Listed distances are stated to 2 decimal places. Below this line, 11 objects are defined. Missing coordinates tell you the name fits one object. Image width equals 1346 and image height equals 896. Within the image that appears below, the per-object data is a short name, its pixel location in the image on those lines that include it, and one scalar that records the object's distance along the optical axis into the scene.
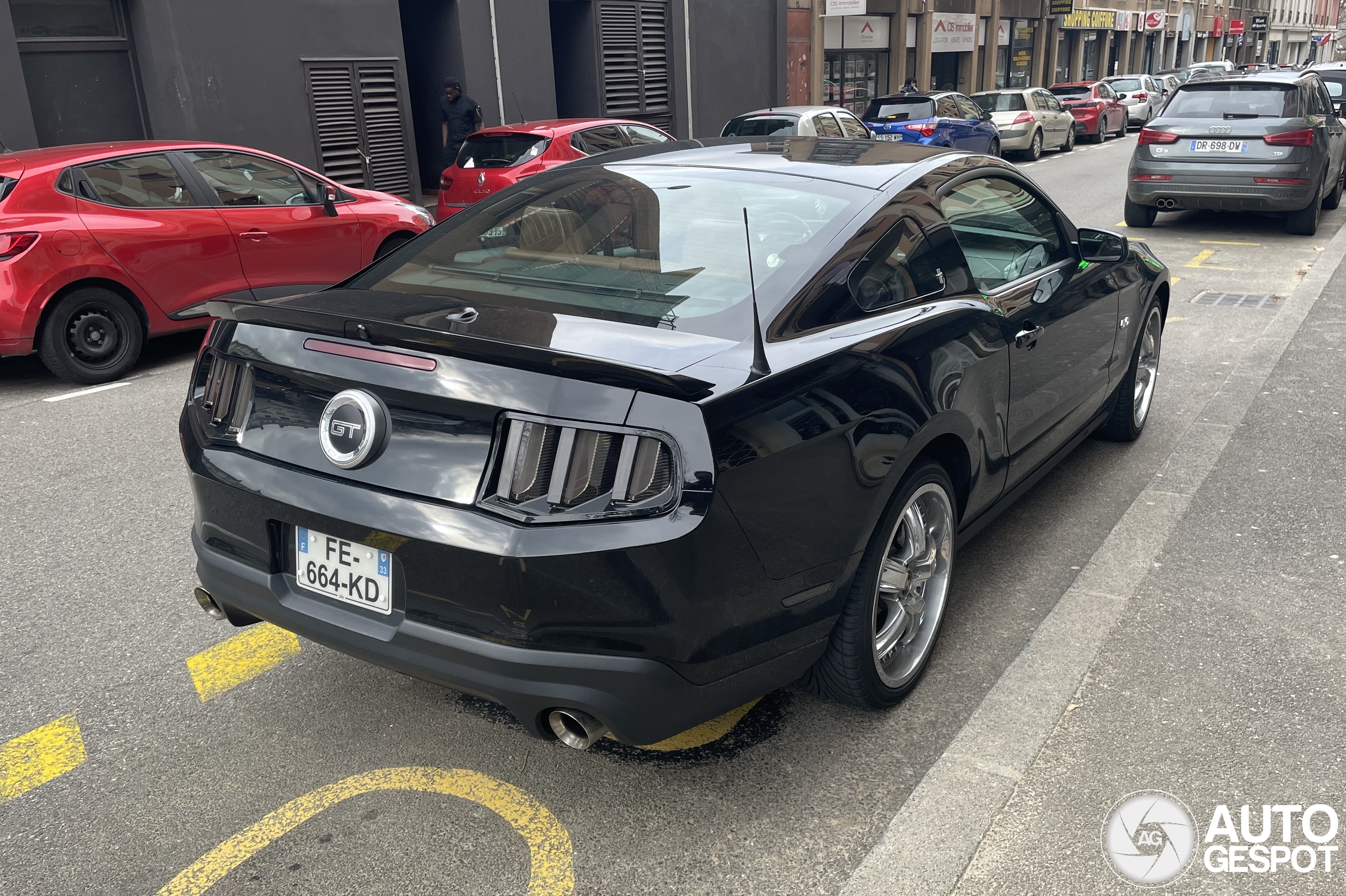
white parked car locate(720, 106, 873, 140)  15.48
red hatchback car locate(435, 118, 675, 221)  11.34
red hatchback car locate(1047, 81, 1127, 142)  27.97
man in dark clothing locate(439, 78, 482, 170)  14.92
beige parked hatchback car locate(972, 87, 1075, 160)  23.47
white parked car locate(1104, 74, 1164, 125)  32.75
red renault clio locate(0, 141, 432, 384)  6.94
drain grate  8.68
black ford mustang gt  2.39
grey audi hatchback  11.01
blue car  20.28
